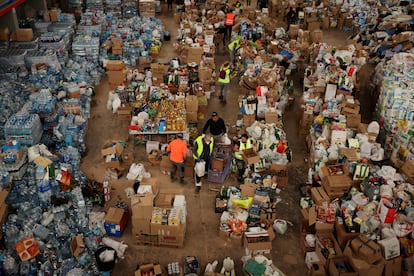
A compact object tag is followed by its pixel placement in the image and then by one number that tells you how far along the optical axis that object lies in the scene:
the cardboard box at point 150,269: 7.48
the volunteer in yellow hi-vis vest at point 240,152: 9.80
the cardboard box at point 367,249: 7.09
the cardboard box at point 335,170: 8.92
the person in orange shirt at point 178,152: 9.34
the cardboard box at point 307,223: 8.27
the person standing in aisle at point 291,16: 18.05
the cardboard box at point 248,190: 8.91
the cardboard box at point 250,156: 9.62
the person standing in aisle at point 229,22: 16.41
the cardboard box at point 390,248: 7.27
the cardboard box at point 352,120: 10.47
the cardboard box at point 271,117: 10.73
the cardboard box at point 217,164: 9.53
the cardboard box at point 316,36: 15.86
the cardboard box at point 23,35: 14.36
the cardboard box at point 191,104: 11.49
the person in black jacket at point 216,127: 10.16
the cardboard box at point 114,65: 13.41
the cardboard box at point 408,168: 8.70
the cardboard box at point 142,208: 7.93
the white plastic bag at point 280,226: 8.54
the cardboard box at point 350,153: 9.07
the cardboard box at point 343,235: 7.79
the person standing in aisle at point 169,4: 20.41
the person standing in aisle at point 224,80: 12.50
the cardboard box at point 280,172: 9.73
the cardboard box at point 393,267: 7.23
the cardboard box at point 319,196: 8.61
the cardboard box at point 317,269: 7.32
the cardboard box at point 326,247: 7.70
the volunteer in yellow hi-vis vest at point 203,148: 9.35
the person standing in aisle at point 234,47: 14.37
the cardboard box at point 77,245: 7.80
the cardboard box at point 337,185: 8.65
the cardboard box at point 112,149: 10.14
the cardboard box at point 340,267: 7.07
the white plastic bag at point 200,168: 9.33
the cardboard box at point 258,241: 7.85
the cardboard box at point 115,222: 8.29
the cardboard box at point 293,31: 16.53
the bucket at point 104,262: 7.55
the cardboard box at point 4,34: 14.25
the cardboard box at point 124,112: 11.97
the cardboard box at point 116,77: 13.45
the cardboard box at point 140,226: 8.00
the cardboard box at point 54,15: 16.25
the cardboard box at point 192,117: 11.57
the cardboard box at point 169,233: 7.93
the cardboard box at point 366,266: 7.06
